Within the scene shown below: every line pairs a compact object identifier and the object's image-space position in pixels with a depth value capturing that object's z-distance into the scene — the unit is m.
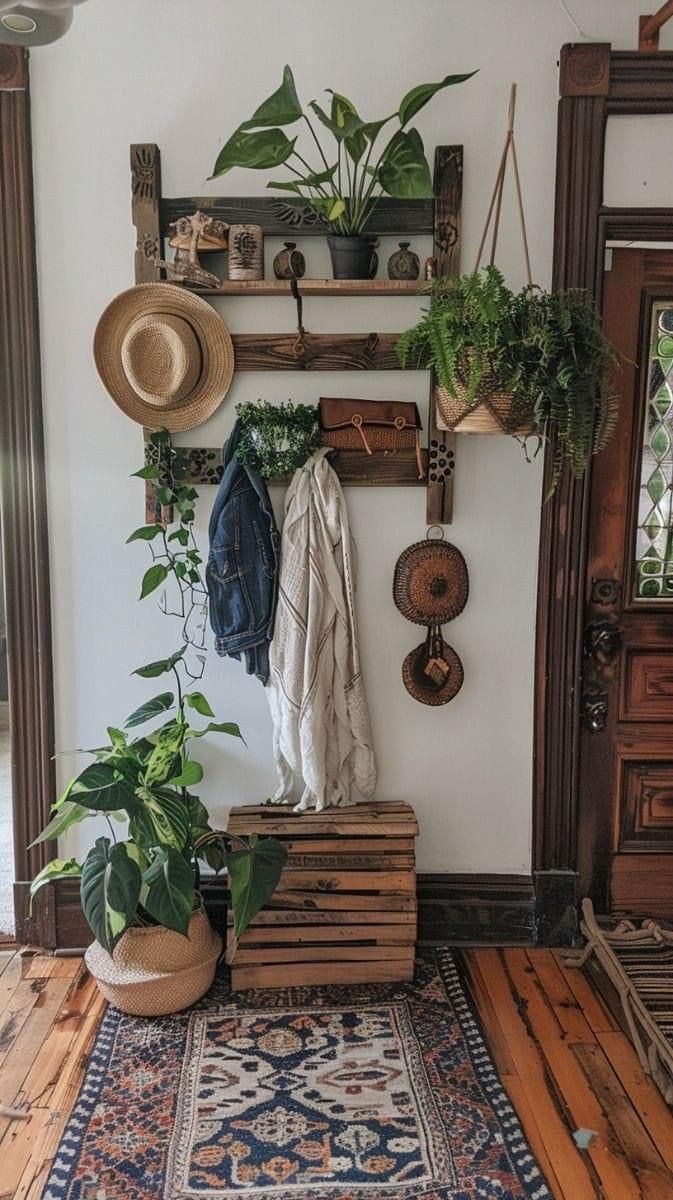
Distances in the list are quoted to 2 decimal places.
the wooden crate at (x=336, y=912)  2.48
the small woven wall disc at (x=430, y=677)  2.63
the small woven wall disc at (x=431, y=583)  2.59
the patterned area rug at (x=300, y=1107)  1.82
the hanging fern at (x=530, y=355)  2.07
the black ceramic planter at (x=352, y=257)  2.39
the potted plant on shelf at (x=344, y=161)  2.19
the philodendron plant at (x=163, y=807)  2.17
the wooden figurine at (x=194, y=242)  2.39
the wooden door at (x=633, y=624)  2.58
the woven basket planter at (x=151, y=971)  2.31
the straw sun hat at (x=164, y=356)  2.41
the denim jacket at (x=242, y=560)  2.50
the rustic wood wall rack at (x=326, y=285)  2.44
